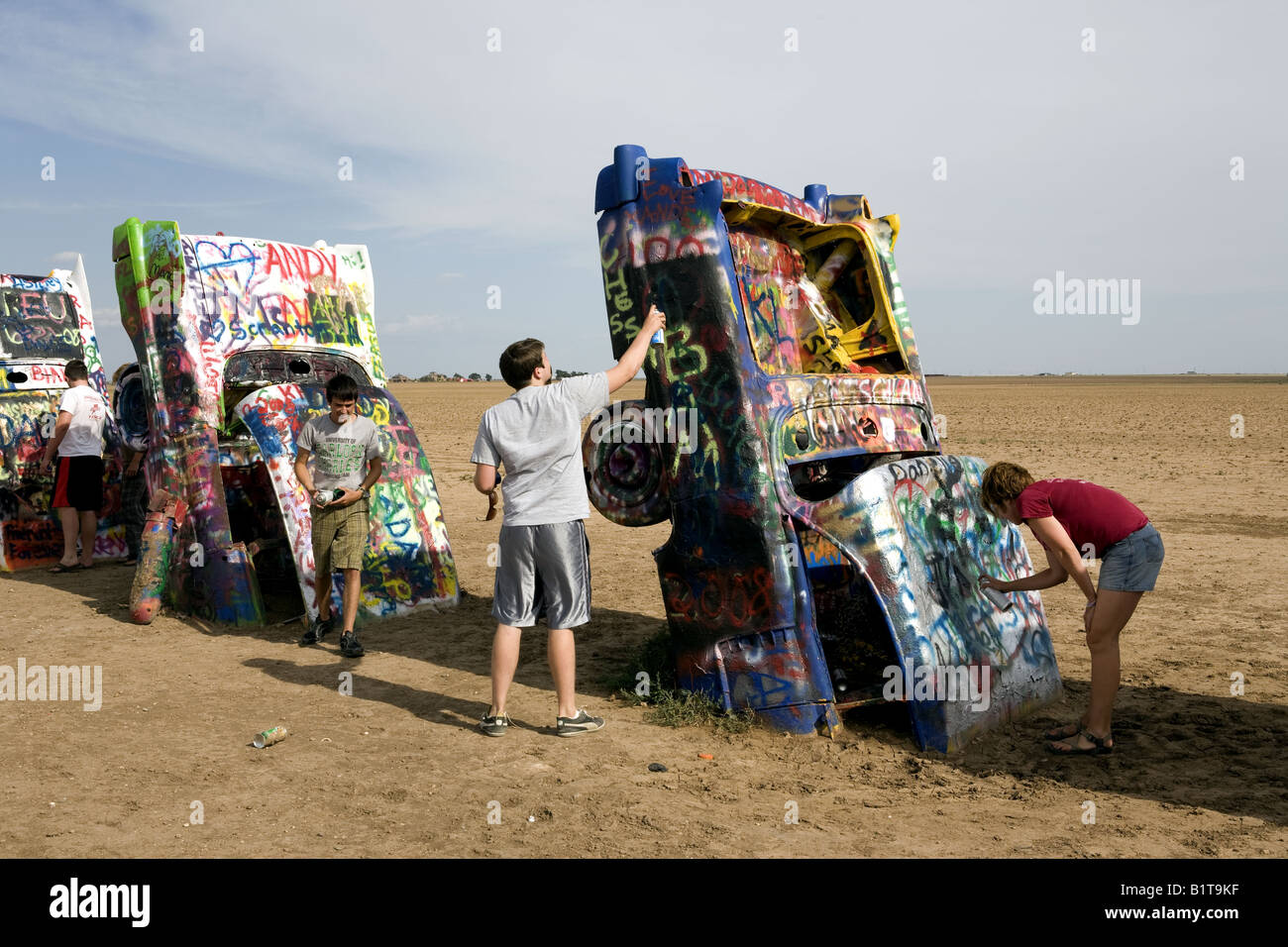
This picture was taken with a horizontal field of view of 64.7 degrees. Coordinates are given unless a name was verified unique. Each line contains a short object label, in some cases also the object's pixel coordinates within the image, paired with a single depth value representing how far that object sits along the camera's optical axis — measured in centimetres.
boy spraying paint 498
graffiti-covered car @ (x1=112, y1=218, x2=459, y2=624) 771
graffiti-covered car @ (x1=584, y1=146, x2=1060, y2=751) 502
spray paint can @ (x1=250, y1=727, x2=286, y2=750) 513
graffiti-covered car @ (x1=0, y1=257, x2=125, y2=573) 1020
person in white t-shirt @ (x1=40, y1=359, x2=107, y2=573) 972
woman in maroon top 463
